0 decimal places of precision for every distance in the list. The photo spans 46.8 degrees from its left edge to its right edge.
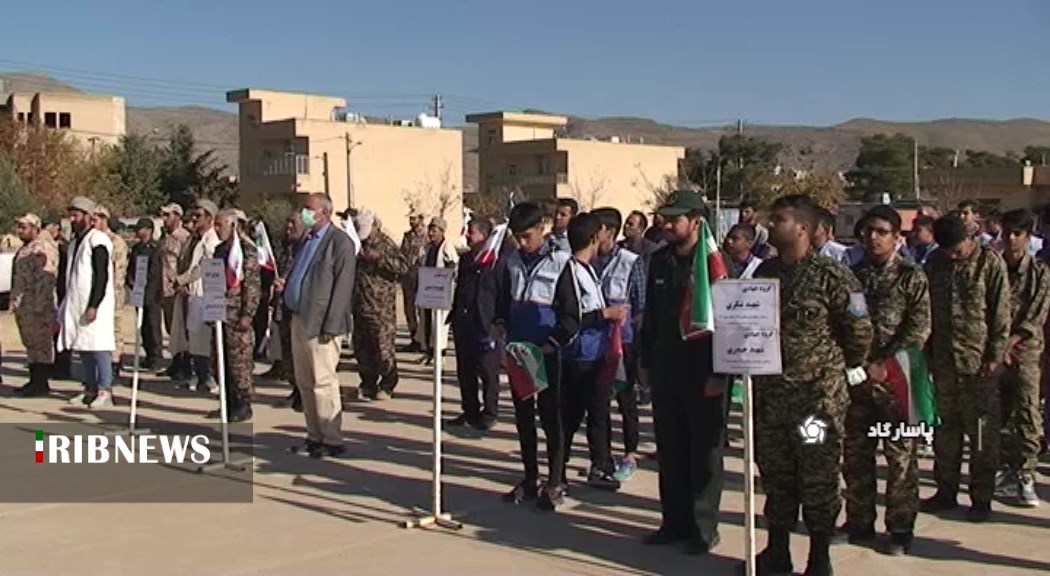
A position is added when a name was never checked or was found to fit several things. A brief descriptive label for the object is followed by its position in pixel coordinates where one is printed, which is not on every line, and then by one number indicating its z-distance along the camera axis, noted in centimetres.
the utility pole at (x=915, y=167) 6716
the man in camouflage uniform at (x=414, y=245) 1497
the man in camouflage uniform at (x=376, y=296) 1215
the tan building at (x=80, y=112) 7781
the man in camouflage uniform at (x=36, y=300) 1298
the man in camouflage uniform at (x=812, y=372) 598
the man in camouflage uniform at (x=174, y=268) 1373
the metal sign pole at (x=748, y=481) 565
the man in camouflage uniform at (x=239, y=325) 1092
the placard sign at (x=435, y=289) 745
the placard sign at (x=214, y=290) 936
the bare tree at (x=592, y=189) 7125
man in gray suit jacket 914
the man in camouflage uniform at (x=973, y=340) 733
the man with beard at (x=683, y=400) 662
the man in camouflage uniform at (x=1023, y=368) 765
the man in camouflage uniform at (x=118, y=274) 1332
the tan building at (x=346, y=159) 6125
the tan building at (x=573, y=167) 7138
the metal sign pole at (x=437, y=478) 730
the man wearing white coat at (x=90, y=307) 1195
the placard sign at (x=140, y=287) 1112
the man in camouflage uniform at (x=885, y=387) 641
